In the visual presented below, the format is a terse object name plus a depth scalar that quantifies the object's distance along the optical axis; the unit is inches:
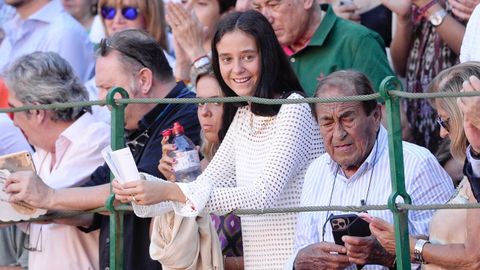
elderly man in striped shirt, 465.1
